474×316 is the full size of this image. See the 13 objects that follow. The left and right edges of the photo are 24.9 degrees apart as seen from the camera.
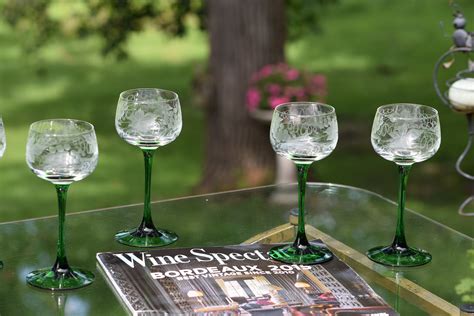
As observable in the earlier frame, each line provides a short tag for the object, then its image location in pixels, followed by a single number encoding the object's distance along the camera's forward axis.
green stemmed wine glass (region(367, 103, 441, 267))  2.20
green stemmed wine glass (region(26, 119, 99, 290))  2.00
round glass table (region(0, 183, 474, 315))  2.04
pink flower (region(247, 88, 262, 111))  5.32
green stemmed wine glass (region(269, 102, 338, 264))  2.15
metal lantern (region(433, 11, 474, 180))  2.59
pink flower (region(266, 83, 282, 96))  5.23
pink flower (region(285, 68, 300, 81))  5.22
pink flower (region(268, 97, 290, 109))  5.18
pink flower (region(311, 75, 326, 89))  5.27
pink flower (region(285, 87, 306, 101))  5.23
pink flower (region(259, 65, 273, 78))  5.30
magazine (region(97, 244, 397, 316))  1.92
